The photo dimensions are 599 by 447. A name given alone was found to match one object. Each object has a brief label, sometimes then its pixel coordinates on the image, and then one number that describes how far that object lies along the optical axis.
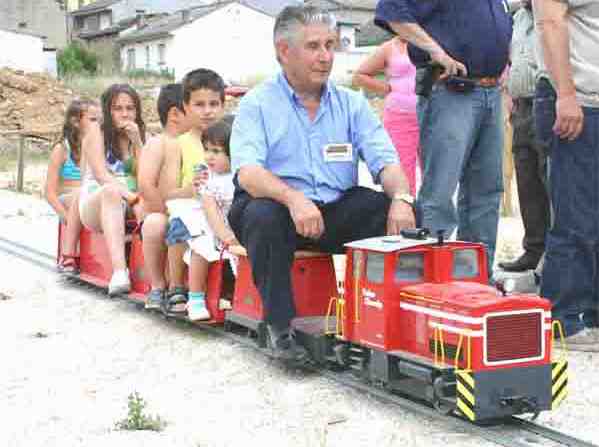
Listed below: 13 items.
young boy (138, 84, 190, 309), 7.63
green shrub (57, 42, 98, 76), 73.12
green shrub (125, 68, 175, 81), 66.81
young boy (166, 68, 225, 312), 7.61
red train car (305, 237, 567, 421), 4.81
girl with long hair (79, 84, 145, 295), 8.76
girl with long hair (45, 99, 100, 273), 10.02
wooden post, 19.56
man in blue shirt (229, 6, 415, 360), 5.88
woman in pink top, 8.89
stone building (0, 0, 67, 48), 88.75
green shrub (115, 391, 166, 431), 5.05
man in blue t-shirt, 7.12
